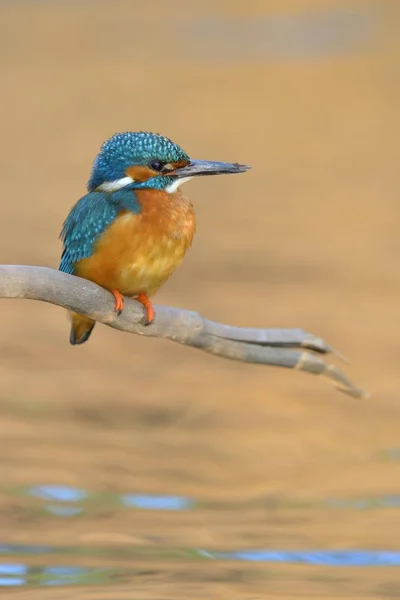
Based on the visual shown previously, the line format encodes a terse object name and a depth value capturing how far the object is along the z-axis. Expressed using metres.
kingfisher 5.68
